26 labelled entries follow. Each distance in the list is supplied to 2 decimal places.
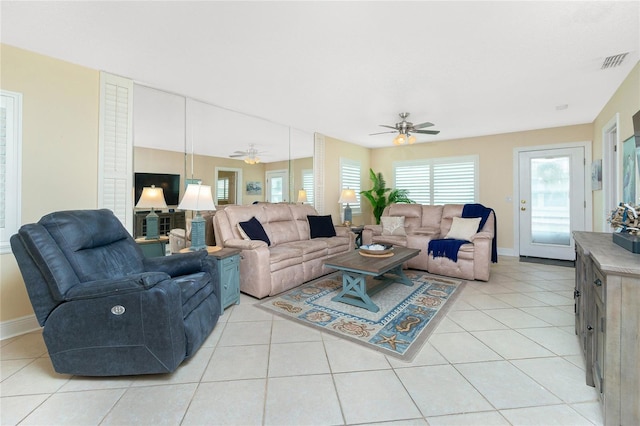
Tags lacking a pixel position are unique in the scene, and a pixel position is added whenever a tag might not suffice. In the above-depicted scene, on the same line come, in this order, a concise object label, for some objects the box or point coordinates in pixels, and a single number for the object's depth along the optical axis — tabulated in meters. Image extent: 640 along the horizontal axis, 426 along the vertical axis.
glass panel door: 4.77
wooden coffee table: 2.78
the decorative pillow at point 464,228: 4.18
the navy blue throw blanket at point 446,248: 3.90
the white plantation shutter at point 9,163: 2.32
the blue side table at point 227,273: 2.72
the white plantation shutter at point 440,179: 5.78
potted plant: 6.40
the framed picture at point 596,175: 4.00
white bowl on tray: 3.25
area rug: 2.21
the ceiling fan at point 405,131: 3.86
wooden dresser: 1.21
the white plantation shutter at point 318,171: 5.34
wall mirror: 3.20
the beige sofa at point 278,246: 3.16
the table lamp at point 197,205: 2.76
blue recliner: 1.66
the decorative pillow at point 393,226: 4.76
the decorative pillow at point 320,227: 4.50
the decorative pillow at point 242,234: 3.51
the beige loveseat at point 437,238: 3.76
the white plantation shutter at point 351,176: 6.10
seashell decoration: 1.57
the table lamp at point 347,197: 5.38
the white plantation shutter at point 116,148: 2.83
